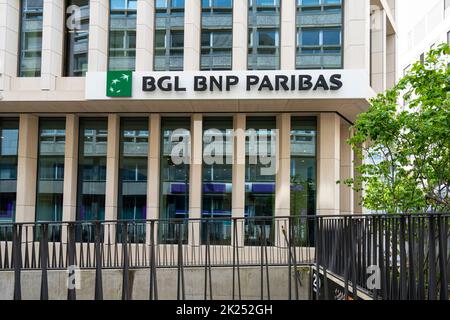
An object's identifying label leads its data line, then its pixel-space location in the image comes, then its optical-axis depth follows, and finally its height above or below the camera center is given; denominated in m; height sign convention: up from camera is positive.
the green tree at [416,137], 9.88 +1.12
